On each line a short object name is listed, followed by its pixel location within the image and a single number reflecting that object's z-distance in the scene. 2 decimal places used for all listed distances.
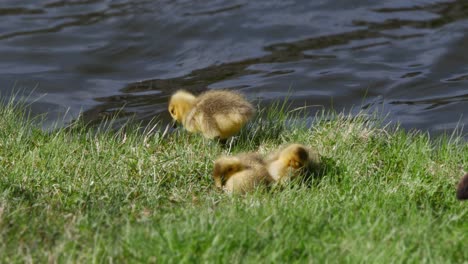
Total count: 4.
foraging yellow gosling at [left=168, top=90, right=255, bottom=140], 13.43
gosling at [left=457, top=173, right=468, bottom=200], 8.84
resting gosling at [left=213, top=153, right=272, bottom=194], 11.48
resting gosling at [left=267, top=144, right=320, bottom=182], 11.48
